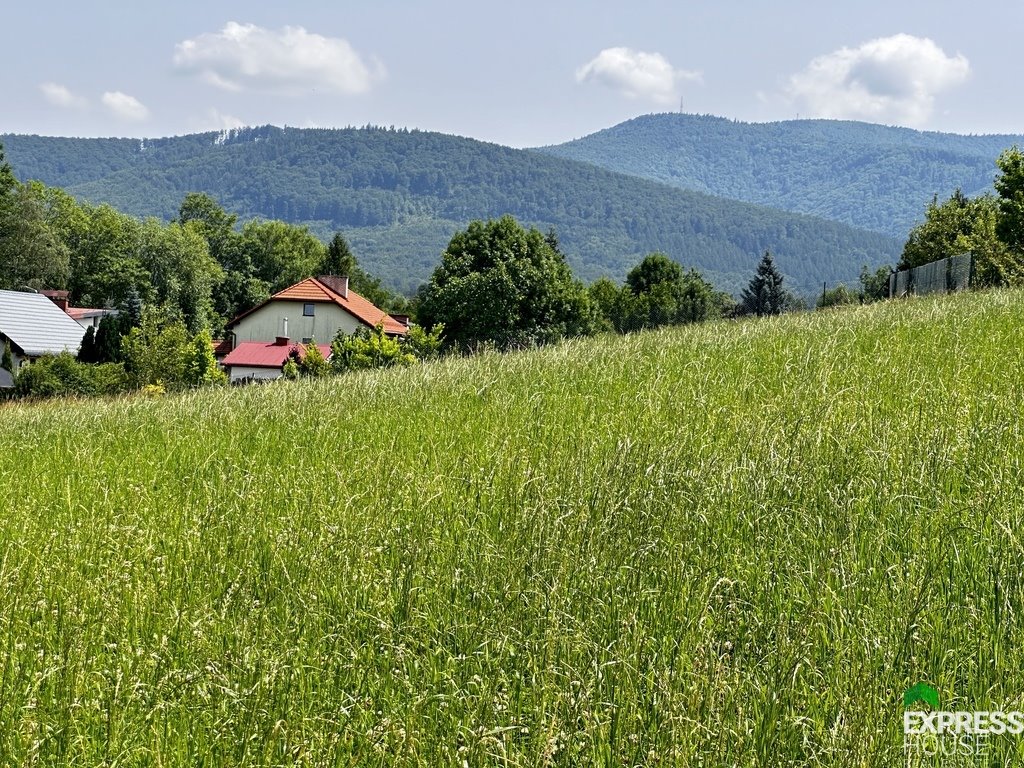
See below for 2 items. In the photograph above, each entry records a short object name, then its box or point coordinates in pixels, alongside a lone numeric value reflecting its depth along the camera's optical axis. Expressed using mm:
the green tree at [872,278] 101000
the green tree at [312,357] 45684
